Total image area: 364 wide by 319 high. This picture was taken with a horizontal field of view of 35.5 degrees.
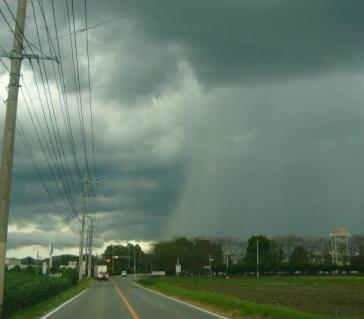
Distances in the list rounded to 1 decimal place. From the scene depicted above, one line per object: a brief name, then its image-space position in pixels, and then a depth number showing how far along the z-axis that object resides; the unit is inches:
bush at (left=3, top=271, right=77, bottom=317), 943.0
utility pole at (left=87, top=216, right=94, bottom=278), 4501.5
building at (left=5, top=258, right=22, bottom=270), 5643.7
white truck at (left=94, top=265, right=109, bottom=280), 4849.9
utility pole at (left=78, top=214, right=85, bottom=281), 3095.5
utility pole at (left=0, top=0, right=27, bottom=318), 687.7
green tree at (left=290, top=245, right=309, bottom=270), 6528.5
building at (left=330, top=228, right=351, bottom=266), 6732.3
